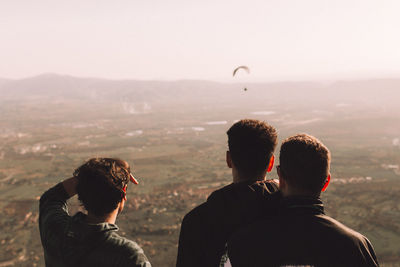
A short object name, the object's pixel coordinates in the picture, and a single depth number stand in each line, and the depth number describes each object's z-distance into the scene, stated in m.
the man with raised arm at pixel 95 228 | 2.58
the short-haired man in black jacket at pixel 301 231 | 2.22
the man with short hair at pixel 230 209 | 2.62
